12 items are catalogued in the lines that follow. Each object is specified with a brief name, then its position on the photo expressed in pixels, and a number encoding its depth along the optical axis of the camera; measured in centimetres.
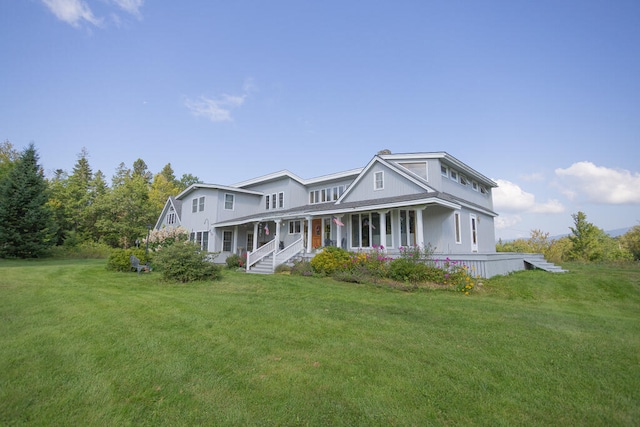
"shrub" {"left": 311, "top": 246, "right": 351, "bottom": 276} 1331
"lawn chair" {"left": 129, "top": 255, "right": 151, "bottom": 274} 1486
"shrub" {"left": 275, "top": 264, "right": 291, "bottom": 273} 1568
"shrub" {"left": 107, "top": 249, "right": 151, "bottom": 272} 1559
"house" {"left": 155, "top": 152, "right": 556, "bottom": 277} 1537
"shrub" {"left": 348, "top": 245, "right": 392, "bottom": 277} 1195
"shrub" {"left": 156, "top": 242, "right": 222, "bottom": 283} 1182
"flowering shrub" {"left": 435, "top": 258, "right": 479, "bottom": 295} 1020
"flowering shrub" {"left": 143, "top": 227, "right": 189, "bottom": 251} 2175
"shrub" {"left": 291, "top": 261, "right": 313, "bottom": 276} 1434
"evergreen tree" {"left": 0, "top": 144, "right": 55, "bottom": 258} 2241
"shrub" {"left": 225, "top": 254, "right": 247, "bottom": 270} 1870
